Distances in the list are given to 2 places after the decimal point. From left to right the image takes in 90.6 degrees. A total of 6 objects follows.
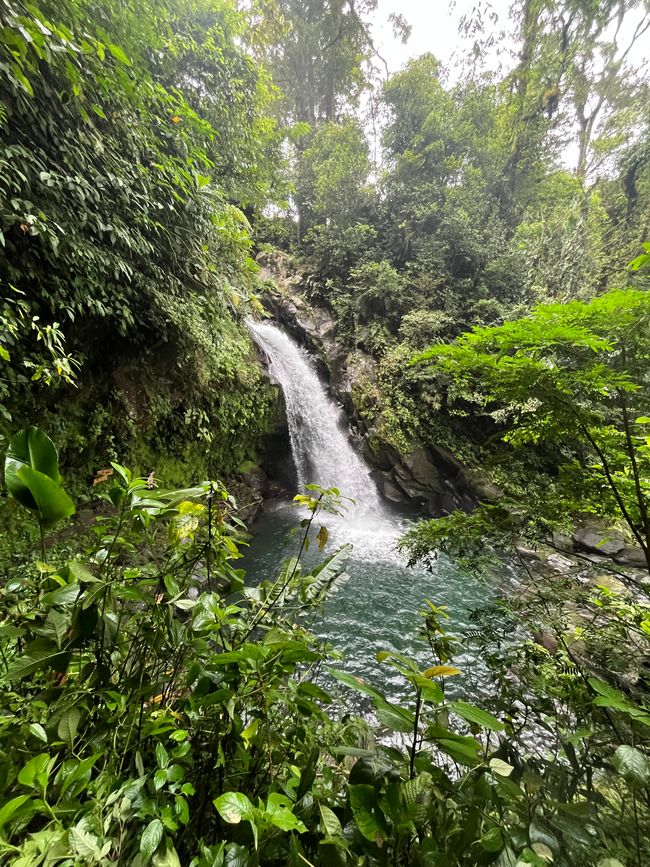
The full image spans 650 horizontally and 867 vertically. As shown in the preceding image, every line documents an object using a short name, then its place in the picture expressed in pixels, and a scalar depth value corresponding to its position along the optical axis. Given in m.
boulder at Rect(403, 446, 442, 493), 8.57
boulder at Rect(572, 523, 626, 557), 5.69
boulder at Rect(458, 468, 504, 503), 7.68
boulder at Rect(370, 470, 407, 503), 8.74
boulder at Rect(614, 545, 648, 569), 5.23
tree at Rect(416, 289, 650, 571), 1.66
